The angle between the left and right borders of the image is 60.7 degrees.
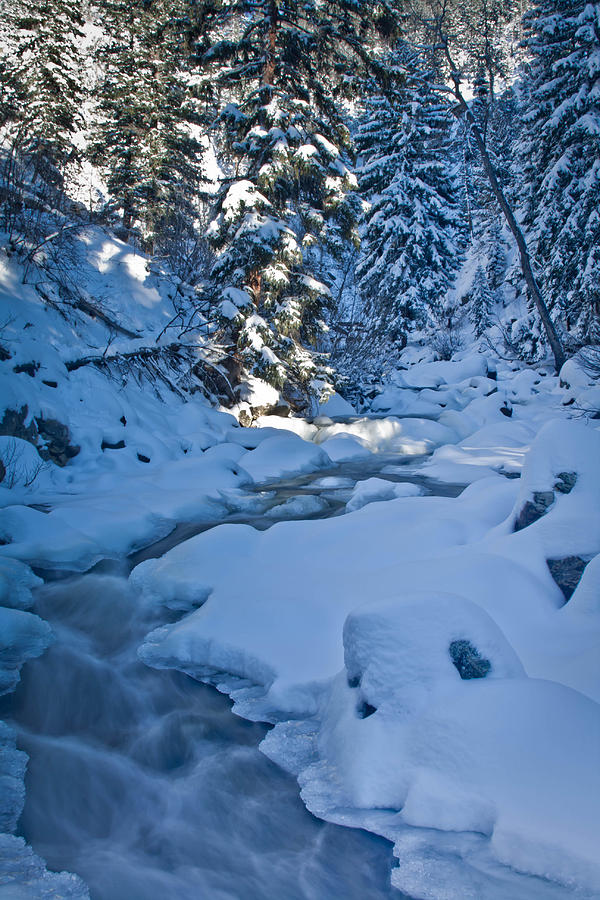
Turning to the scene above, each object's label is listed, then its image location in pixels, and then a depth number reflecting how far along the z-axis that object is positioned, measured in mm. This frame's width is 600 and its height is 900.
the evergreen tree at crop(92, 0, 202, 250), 15438
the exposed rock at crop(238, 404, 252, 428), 11918
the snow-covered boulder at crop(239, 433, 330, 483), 9117
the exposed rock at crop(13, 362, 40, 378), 7672
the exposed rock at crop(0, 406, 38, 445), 6727
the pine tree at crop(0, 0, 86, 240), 13547
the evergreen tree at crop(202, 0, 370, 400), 10211
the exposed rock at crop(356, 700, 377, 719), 2485
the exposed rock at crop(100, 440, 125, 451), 8104
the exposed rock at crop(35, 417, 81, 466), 7254
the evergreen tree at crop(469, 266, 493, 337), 25234
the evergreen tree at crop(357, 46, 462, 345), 21281
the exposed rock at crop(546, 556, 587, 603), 3107
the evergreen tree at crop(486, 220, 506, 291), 25859
